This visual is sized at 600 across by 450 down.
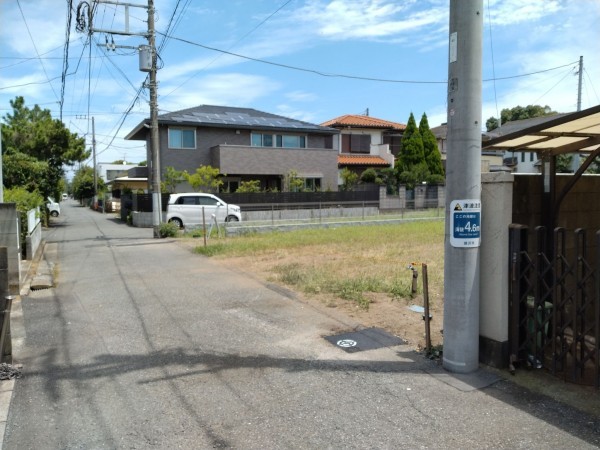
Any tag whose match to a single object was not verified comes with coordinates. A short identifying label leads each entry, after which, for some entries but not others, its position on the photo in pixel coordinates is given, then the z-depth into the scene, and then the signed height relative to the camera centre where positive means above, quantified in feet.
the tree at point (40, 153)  71.46 +7.45
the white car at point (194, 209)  68.28 -1.99
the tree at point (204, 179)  79.25 +2.59
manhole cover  17.63 -5.64
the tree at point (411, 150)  107.96 +9.53
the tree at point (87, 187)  183.52 +3.57
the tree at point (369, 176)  106.32 +3.71
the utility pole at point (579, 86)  91.50 +20.31
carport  16.90 +1.74
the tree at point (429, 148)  111.55 +10.30
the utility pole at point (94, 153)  158.40 +14.29
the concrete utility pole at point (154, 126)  57.41 +8.39
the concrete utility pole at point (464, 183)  14.39 +0.26
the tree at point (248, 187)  85.61 +1.26
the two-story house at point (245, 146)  85.87 +9.05
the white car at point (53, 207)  97.98 -2.39
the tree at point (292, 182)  90.89 +2.22
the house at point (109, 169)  241.96 +13.78
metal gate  13.08 -3.53
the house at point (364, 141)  115.85 +12.86
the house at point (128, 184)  129.43 +3.24
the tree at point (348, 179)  101.56 +2.99
